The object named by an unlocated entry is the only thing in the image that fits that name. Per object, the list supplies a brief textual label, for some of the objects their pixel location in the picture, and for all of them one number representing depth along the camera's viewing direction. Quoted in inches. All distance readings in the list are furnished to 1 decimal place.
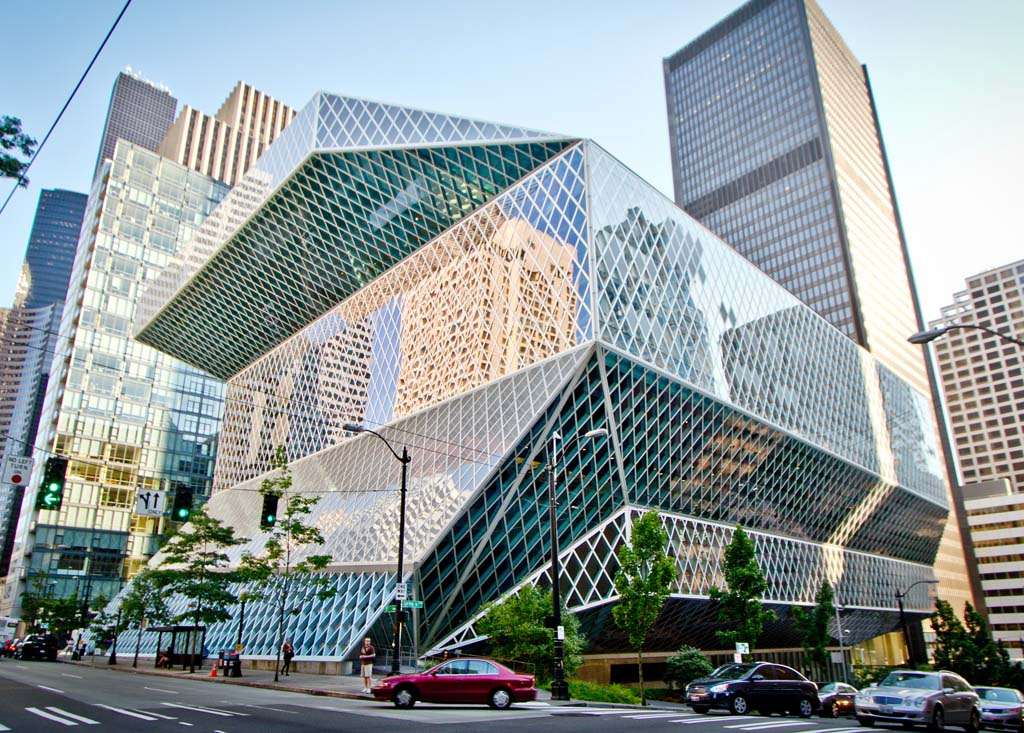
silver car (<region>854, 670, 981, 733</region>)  672.4
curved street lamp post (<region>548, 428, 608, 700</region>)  908.0
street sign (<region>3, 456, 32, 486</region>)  769.6
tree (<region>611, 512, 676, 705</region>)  1173.7
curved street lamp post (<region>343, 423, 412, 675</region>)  917.8
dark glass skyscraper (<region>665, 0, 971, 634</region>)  5270.7
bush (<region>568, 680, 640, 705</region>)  1013.9
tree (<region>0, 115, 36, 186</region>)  591.2
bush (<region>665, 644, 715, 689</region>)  1393.9
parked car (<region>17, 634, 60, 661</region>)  2076.8
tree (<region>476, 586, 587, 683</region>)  1132.5
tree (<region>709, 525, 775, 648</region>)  1478.8
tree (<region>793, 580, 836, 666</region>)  2017.7
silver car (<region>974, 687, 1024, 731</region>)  874.8
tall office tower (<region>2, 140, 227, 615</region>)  3550.7
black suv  866.8
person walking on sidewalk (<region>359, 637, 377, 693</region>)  954.1
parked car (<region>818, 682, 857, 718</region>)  1083.3
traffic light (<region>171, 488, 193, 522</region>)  775.0
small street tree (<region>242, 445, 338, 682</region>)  1315.2
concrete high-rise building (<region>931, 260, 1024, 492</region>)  6471.5
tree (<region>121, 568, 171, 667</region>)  1657.2
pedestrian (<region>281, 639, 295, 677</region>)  1175.0
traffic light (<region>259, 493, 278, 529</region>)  911.7
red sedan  758.5
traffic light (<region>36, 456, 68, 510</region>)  708.0
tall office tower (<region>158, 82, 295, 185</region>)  7760.8
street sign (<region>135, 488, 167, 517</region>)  923.4
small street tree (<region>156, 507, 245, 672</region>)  1429.6
